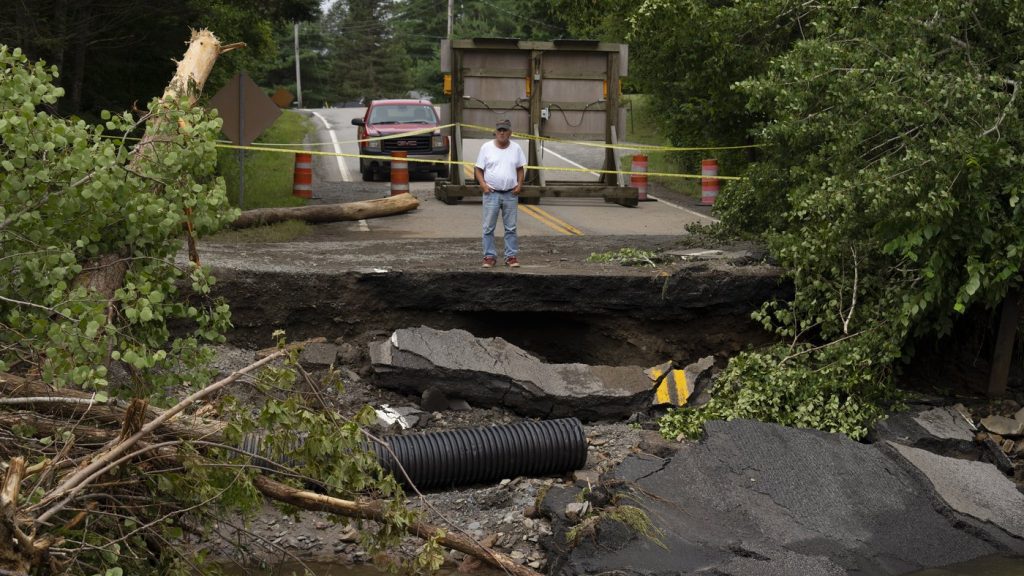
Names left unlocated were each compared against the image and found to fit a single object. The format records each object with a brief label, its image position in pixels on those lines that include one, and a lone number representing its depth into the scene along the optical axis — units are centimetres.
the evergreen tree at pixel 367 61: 7169
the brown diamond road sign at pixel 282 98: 2525
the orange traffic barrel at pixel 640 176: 2400
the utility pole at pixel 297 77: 6706
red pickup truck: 2647
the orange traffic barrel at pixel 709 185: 2302
